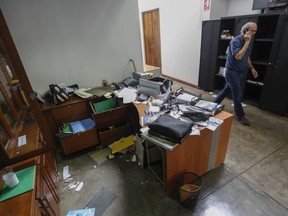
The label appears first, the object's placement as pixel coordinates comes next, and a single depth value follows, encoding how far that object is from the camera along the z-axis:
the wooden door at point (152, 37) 5.23
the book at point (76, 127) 2.26
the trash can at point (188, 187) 1.52
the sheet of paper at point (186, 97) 2.04
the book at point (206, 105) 1.78
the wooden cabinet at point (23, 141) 1.06
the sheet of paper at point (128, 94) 2.27
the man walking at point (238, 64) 2.37
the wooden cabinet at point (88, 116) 2.24
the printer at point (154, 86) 2.22
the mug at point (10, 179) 1.11
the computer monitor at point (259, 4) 2.85
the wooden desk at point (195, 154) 1.53
